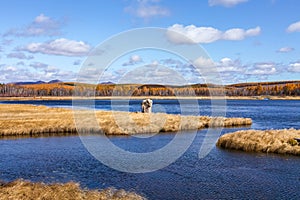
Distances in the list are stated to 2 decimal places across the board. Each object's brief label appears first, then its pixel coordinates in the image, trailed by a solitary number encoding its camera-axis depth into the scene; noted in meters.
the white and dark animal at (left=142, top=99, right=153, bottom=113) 65.69
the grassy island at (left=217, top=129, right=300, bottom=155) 31.43
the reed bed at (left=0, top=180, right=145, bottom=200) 17.65
